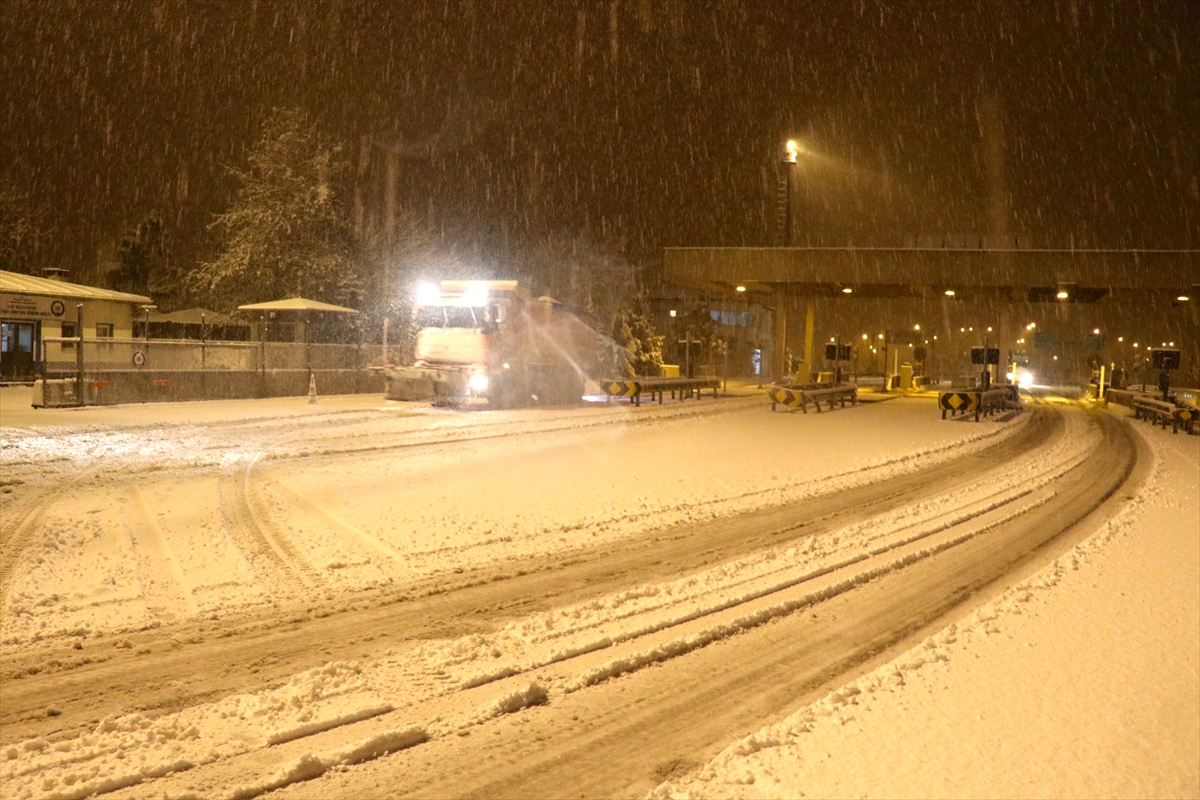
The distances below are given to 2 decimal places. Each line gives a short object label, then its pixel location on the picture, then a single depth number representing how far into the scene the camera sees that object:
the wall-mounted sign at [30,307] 32.19
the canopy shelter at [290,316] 34.59
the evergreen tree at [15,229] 53.28
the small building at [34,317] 32.53
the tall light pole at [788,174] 39.69
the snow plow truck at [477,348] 26.53
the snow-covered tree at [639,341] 50.56
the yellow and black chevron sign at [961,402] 28.80
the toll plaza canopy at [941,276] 35.31
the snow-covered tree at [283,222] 41.91
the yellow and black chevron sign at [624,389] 31.11
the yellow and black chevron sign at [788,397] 30.27
